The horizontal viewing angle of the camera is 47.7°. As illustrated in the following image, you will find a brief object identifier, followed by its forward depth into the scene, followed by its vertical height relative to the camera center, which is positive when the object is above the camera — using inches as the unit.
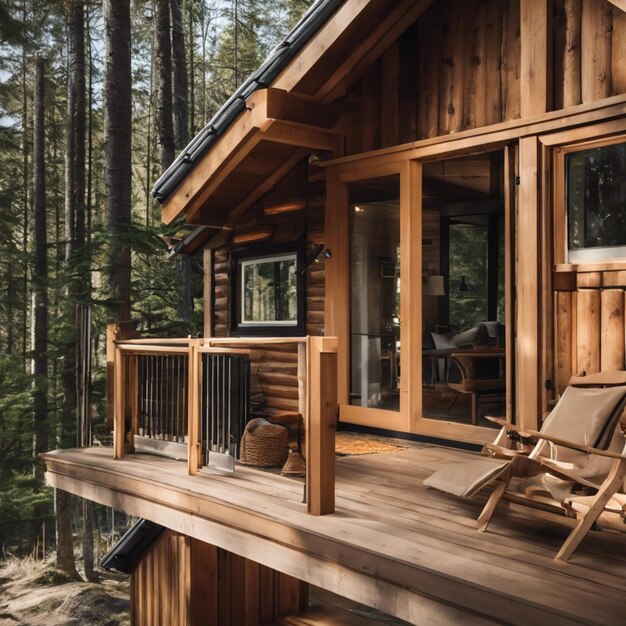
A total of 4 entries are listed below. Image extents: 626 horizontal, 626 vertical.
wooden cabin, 149.5 +1.5
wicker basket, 222.7 -41.3
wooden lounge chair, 137.5 -34.1
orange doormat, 244.9 -47.6
